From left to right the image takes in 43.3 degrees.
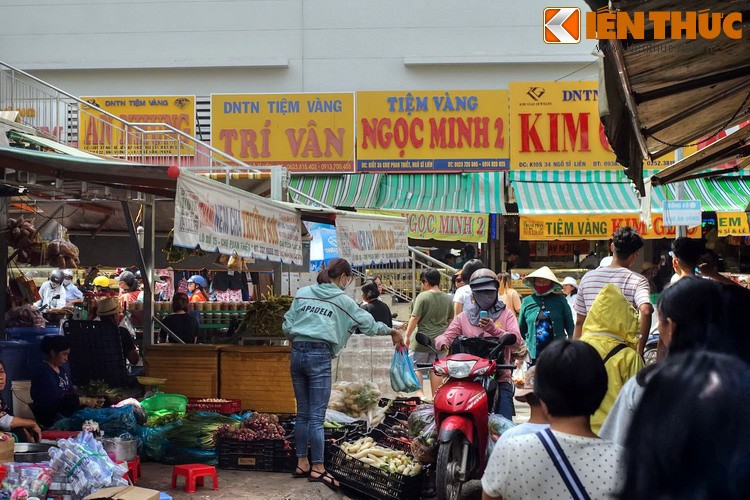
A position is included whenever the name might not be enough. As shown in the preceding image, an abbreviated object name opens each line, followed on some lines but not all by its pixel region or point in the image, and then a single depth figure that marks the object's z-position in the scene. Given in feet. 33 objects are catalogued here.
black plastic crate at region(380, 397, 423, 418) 33.39
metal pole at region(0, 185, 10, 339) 34.22
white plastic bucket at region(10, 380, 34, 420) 29.01
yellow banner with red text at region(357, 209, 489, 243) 64.18
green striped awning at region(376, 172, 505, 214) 68.90
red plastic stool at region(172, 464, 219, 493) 25.88
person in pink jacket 27.81
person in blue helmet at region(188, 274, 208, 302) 66.12
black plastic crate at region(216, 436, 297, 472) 28.43
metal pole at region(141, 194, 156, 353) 38.58
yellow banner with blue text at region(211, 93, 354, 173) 74.64
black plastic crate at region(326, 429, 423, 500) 24.71
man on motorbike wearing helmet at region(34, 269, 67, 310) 63.73
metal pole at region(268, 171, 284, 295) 37.14
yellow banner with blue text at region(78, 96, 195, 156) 75.92
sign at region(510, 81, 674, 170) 73.72
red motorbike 22.94
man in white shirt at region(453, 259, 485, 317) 39.68
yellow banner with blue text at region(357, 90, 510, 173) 74.38
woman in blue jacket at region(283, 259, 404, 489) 26.63
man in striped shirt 22.82
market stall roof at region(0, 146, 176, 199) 23.50
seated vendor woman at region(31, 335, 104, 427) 28.12
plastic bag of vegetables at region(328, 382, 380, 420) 33.47
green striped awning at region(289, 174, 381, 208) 70.08
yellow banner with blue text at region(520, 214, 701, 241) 66.59
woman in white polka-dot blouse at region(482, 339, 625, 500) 9.74
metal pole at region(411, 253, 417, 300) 65.03
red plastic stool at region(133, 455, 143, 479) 26.27
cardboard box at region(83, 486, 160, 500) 20.16
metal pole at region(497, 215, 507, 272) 76.89
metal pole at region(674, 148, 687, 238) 54.90
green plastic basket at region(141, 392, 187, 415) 31.53
